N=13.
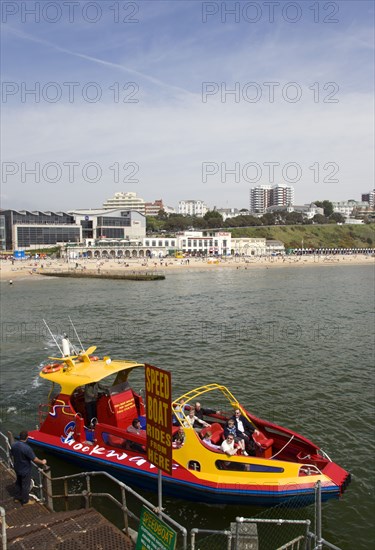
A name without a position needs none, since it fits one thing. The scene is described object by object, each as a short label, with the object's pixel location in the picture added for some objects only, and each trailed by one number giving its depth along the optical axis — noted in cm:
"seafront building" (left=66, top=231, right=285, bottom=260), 14975
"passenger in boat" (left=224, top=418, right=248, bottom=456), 1341
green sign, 634
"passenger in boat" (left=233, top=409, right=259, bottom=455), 1351
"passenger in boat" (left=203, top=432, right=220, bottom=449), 1287
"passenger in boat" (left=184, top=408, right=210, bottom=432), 1398
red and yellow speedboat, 1221
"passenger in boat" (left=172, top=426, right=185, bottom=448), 1316
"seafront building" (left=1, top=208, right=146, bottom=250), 15300
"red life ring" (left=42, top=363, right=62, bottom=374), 1634
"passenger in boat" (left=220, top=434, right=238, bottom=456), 1258
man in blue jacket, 996
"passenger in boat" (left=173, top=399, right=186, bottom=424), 1357
